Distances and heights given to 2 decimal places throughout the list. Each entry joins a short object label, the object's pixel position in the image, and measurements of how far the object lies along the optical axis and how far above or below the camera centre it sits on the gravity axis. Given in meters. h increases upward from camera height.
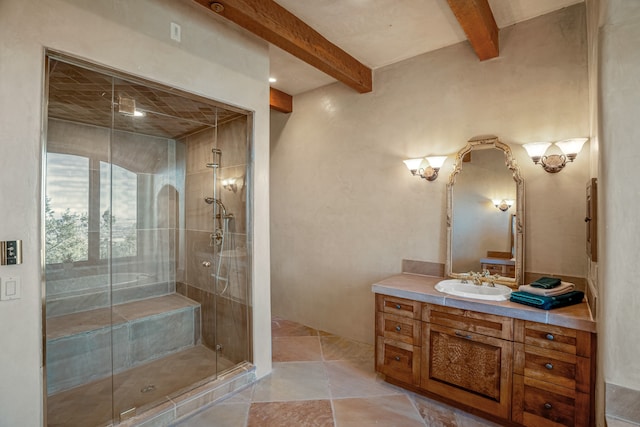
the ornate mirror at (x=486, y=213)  2.62 +0.02
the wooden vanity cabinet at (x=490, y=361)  1.92 -1.02
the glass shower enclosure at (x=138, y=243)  2.28 -0.27
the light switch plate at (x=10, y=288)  1.54 -0.37
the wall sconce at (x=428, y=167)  3.00 +0.46
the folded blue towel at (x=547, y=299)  2.06 -0.56
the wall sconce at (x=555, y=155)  2.36 +0.47
